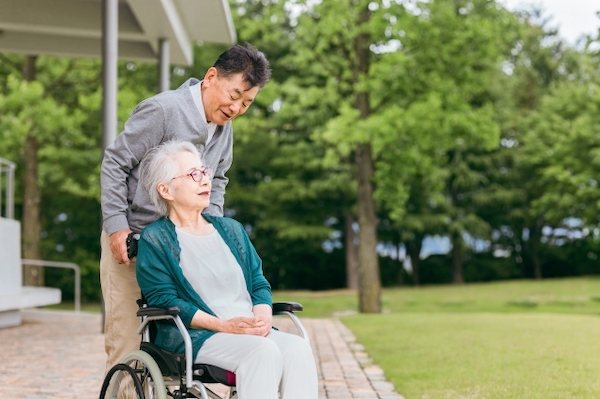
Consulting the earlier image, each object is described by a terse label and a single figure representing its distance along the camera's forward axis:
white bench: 9.57
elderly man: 3.26
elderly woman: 2.83
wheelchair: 2.81
